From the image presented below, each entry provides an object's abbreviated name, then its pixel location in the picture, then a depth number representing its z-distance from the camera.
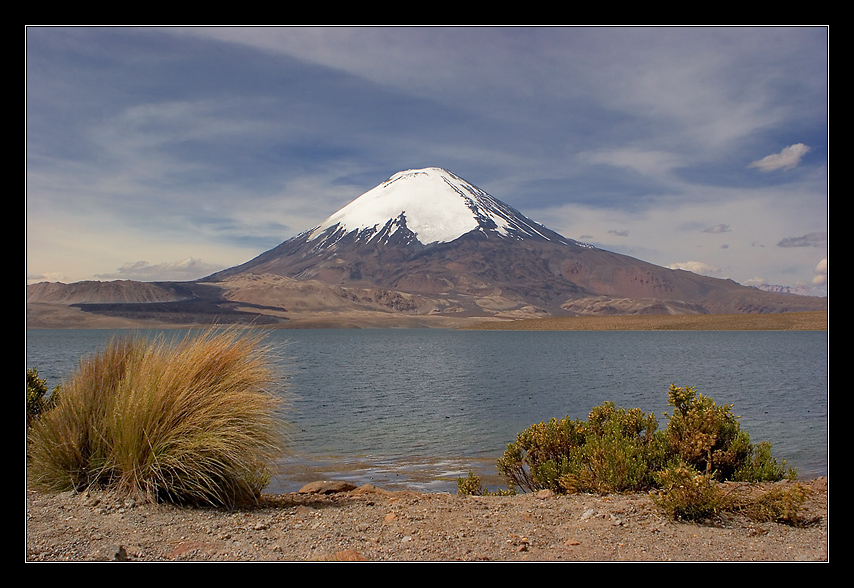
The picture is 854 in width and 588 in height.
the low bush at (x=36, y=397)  7.75
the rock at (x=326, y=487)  8.79
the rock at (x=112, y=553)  4.38
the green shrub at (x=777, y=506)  5.39
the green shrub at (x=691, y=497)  5.42
